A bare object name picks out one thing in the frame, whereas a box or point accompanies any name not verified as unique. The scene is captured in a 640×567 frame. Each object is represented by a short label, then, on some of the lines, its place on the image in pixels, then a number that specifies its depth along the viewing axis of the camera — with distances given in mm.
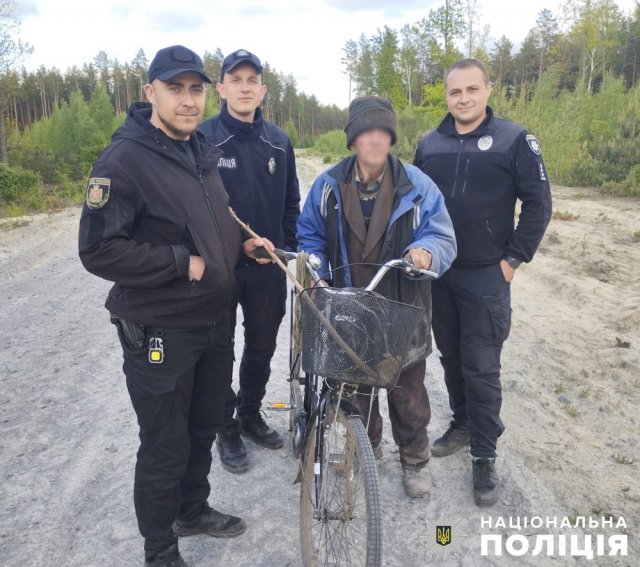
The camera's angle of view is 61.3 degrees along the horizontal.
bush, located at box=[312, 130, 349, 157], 44850
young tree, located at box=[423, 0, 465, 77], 32438
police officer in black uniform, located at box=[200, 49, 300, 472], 3648
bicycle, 2354
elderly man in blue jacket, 2992
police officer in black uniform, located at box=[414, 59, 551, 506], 3473
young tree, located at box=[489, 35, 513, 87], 60772
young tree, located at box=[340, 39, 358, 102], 74750
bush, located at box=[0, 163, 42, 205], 16859
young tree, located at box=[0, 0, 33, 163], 25111
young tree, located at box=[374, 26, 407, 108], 46822
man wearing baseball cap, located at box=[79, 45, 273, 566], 2357
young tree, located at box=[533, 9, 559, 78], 57281
